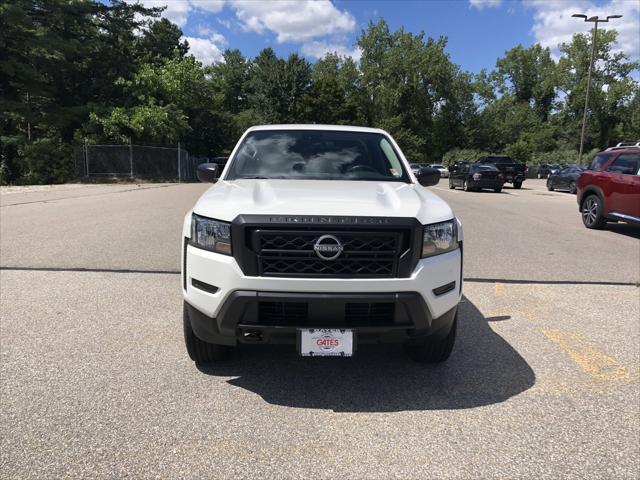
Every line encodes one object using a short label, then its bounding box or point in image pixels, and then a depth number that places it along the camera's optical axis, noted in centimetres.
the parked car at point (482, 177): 2498
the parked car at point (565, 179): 2603
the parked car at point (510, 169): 2880
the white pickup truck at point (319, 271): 297
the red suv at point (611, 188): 1009
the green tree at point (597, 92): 6981
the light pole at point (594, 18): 3481
